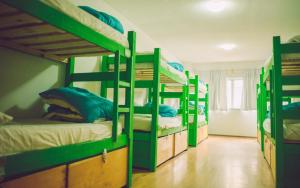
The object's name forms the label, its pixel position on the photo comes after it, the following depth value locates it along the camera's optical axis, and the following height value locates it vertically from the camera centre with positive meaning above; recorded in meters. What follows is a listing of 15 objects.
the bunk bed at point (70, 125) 1.04 -0.02
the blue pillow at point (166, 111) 3.25 -0.07
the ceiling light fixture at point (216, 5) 2.96 +1.31
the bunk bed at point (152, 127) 2.49 -0.24
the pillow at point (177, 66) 3.47 +0.60
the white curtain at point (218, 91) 6.83 +0.46
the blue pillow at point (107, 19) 1.58 +0.61
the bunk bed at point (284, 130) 1.87 -0.17
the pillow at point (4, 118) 1.11 -0.07
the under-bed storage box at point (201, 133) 4.75 -0.58
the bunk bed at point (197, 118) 4.41 -0.23
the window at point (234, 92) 6.79 +0.44
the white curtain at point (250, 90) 6.53 +0.49
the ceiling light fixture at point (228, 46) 4.98 +1.32
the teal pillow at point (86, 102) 1.61 +0.02
